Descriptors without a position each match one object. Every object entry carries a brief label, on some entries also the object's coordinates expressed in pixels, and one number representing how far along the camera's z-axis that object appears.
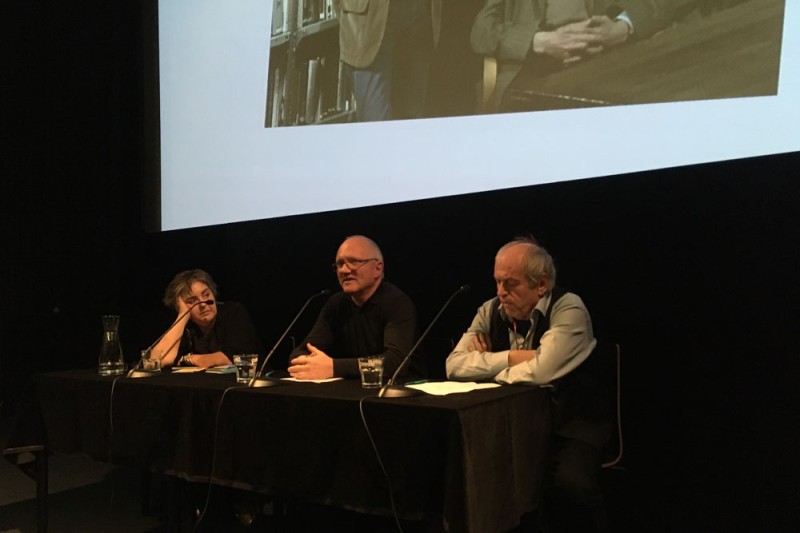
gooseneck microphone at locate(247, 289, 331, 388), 2.13
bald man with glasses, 2.57
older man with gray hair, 2.02
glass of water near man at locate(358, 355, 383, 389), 2.05
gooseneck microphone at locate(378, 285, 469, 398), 1.83
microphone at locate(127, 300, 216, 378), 2.52
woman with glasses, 3.03
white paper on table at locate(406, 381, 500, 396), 1.92
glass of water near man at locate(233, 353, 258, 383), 2.22
